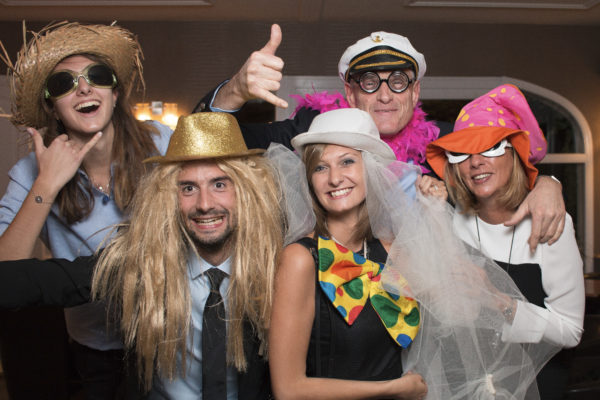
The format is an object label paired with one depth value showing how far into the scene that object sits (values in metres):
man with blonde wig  1.57
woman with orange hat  1.70
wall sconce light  5.24
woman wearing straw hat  1.78
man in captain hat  2.04
